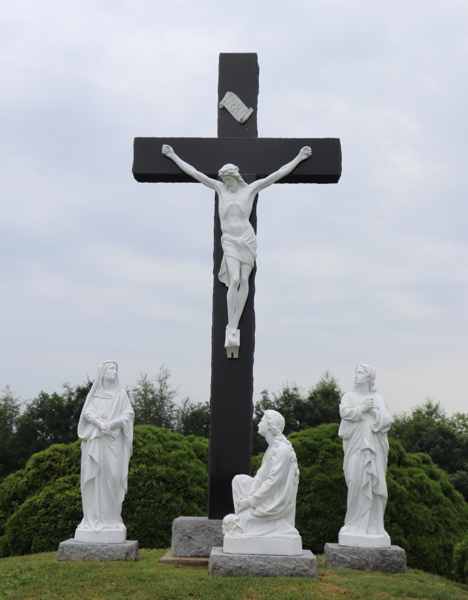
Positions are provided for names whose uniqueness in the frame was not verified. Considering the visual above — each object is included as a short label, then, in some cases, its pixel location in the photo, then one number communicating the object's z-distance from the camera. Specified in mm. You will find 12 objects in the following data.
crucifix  7129
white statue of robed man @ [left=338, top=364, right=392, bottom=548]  7273
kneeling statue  5895
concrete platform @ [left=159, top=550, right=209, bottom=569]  6668
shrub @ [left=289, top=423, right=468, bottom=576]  10281
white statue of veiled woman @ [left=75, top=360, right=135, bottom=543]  7145
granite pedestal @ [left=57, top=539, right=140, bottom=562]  6852
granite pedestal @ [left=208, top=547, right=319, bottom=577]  5801
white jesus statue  7328
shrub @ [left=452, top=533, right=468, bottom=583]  8578
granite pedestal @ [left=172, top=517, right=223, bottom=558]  6848
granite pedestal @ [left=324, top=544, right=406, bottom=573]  6922
